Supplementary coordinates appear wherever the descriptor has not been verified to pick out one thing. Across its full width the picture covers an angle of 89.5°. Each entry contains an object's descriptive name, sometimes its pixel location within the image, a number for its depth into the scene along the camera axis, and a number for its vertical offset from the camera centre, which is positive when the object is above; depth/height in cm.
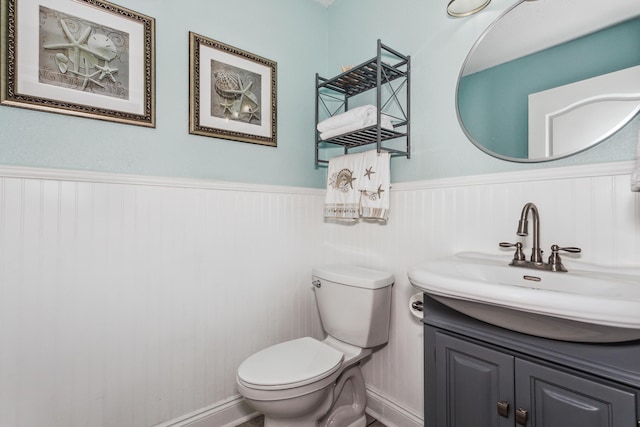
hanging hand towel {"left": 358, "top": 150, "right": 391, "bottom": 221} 158 +15
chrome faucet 102 -12
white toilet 124 -62
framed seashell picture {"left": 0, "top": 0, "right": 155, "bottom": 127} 115 +61
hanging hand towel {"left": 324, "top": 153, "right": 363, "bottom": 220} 170 +15
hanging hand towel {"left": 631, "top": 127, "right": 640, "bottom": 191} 78 +9
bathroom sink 68 -20
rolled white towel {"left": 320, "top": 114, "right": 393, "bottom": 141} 152 +43
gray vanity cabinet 73 -43
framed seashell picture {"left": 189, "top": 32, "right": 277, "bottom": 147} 154 +62
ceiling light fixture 129 +85
